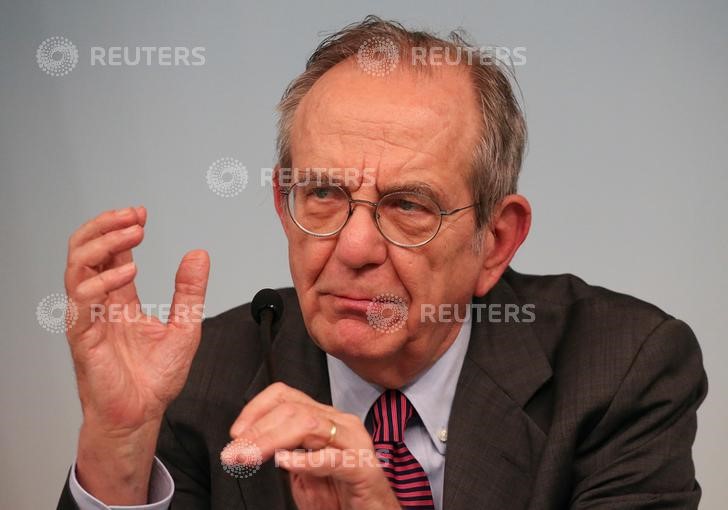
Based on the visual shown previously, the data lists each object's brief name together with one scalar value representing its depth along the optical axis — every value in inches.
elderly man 165.9
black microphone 172.1
